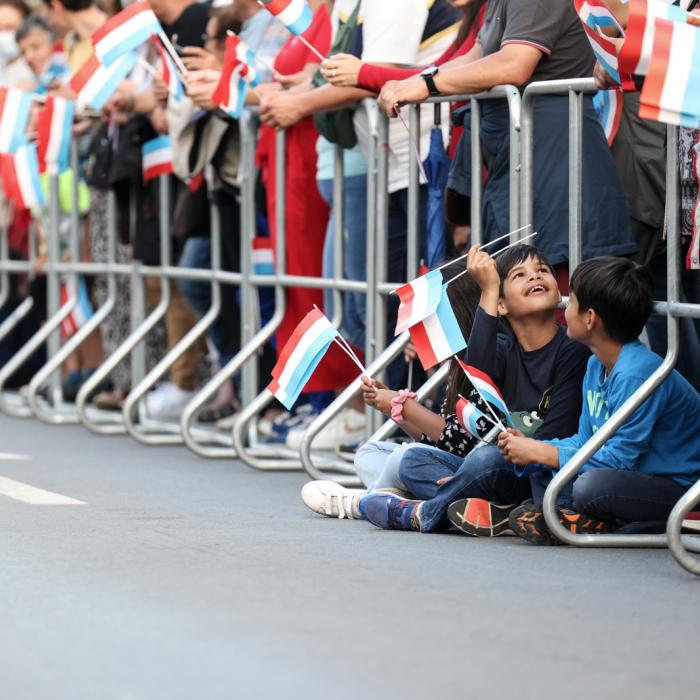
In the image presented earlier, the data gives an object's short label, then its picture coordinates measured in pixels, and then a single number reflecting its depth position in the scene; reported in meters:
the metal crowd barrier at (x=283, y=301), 12.51
